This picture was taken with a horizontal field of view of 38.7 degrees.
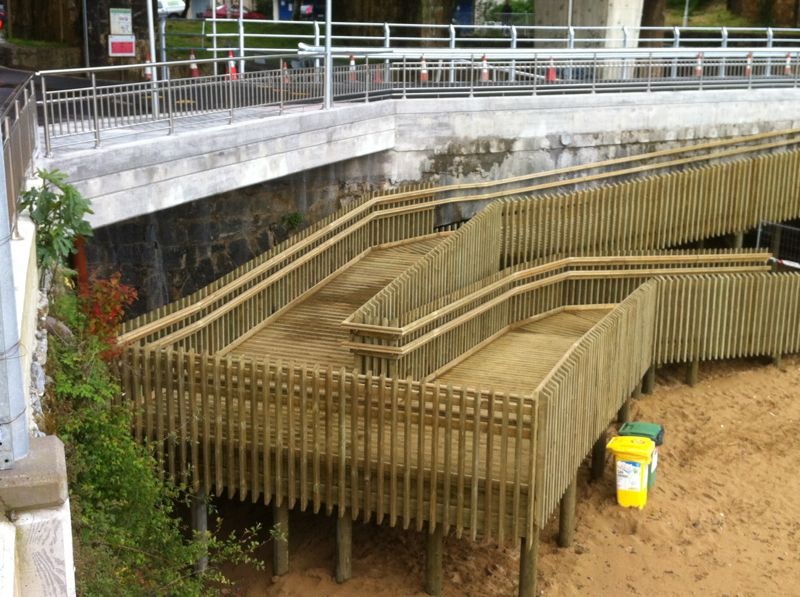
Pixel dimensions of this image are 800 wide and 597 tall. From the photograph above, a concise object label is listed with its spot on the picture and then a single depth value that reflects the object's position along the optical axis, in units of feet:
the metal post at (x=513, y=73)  72.28
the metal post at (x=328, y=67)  56.75
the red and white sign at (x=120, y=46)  66.13
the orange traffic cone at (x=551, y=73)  75.97
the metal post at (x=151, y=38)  55.29
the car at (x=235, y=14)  162.65
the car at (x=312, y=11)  154.14
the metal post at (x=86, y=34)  73.67
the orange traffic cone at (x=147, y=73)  69.35
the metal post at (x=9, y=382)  20.21
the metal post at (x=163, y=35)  68.49
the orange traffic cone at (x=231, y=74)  53.10
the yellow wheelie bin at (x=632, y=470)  47.67
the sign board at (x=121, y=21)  68.59
